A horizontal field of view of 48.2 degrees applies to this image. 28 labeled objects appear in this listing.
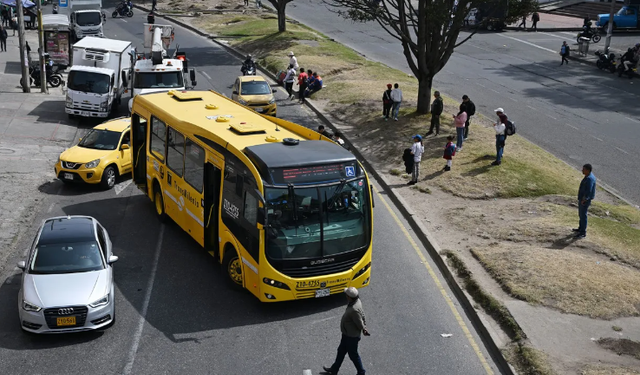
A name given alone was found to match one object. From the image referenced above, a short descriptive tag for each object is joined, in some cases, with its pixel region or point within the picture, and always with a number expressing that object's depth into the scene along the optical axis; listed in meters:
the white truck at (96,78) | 30.39
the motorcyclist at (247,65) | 38.81
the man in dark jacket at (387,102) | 29.55
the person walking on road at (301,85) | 34.94
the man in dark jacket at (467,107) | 25.62
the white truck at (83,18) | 52.00
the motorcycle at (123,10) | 67.84
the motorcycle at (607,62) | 45.38
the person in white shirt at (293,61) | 37.44
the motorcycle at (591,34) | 52.41
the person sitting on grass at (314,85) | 35.69
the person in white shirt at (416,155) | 22.20
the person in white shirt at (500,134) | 23.12
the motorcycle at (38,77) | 37.66
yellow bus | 13.52
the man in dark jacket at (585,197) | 17.50
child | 22.97
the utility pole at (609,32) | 48.22
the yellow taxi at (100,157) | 21.55
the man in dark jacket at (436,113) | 26.62
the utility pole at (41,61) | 35.53
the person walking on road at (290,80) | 35.34
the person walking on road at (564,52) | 47.31
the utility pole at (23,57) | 34.96
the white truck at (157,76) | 30.47
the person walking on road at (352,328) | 11.38
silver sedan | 12.59
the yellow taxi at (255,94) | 30.77
